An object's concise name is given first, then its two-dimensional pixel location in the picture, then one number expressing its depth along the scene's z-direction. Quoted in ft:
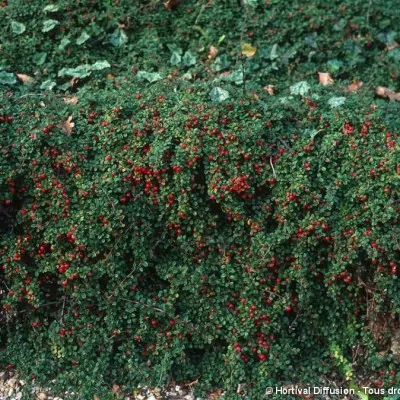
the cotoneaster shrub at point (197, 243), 11.72
